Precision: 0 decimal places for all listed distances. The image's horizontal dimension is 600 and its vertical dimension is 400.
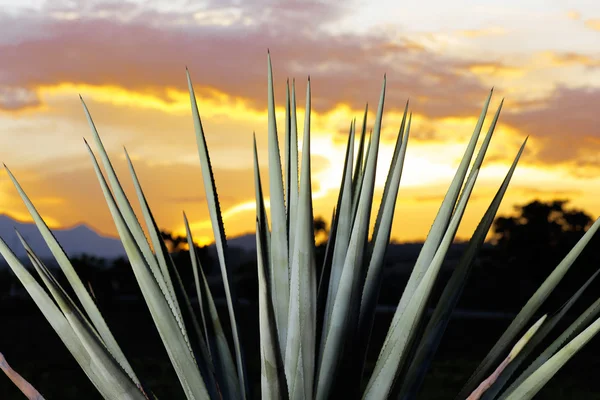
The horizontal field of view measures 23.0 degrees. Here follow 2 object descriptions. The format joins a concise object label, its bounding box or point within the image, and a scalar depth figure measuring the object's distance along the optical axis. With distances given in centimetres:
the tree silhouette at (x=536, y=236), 3154
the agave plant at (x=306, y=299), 382
